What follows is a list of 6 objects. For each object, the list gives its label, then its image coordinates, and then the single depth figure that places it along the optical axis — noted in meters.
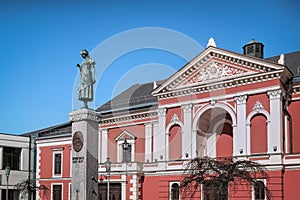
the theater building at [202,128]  26.86
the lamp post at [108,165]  26.77
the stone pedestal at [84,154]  17.16
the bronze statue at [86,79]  17.95
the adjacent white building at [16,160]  39.56
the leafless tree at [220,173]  20.57
